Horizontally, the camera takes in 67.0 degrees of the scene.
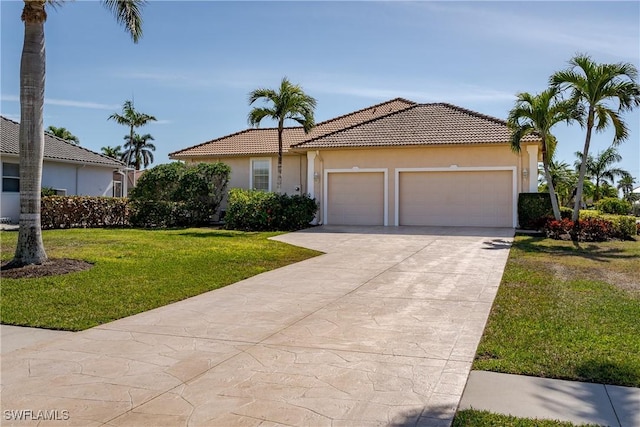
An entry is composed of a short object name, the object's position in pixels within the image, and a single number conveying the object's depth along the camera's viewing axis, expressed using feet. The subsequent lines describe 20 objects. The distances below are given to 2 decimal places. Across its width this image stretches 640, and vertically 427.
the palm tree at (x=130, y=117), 150.82
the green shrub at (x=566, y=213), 58.54
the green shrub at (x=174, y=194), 69.31
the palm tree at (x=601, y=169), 150.82
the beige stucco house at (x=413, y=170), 62.85
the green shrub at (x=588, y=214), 57.58
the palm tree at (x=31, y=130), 30.32
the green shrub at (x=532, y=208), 59.00
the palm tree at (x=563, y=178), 126.52
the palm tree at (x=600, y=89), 47.21
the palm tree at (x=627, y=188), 162.30
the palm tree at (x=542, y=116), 50.67
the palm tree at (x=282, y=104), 63.36
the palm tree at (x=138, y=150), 189.23
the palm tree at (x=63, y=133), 150.41
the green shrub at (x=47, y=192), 71.32
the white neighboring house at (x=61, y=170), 69.18
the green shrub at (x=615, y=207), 91.50
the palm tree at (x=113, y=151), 193.98
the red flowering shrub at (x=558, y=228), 50.37
